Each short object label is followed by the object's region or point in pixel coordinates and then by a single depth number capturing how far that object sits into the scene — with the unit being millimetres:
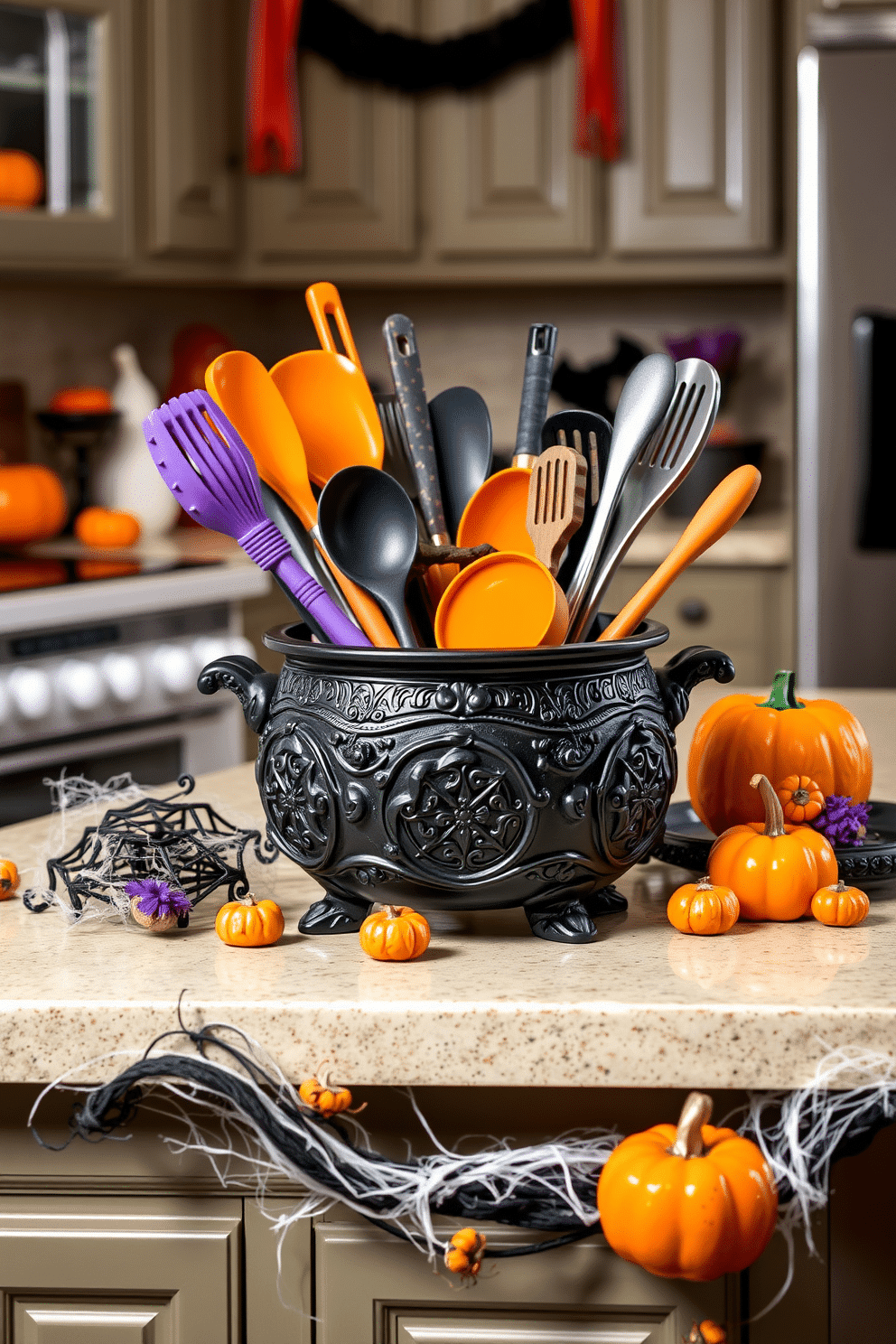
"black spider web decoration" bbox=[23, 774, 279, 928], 1868
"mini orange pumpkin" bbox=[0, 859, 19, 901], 1931
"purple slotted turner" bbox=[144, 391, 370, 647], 1798
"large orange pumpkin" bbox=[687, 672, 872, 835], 1910
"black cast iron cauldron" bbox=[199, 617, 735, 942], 1752
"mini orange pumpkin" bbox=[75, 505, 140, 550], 5073
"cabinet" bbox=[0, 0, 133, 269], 4754
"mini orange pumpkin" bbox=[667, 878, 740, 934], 1807
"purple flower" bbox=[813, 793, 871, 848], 1890
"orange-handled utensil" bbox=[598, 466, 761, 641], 1820
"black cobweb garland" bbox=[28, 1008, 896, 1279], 1692
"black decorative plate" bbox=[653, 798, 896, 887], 1890
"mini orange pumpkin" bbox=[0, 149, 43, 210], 4664
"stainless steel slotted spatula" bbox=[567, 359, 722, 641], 1824
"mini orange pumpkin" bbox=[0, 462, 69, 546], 4799
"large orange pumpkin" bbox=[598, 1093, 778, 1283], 1637
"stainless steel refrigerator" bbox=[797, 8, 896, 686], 4446
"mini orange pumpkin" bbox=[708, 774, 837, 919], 1829
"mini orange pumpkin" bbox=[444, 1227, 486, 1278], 1697
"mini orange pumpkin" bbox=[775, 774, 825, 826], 1881
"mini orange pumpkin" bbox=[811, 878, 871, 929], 1819
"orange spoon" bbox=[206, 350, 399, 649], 1826
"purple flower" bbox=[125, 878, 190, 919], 1828
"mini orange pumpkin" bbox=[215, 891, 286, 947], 1810
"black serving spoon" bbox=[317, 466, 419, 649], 1796
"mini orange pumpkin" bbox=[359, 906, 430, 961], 1770
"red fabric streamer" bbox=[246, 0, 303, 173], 5326
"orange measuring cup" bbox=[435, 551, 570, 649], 1781
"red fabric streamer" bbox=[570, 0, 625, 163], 5132
